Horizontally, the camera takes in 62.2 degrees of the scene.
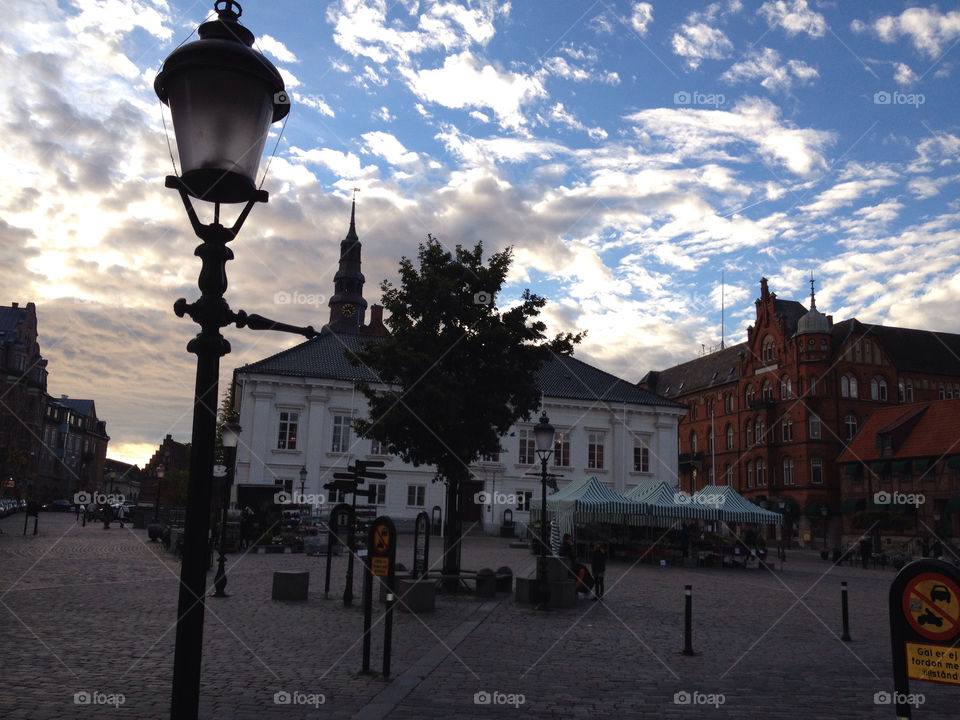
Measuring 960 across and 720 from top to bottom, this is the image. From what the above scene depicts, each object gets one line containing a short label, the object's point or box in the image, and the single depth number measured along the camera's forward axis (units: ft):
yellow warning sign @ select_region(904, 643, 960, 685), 12.71
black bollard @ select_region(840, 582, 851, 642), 44.62
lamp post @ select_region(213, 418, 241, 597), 68.54
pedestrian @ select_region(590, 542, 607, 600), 62.08
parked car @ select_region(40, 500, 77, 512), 304.91
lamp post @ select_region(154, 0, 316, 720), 13.06
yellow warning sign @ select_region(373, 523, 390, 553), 32.91
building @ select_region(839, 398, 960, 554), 158.92
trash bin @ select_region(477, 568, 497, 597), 60.77
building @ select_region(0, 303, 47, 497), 287.69
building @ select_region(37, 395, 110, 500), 368.62
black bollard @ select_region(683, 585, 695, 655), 38.24
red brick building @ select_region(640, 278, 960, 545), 211.82
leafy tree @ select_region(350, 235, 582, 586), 65.51
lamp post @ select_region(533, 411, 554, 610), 54.65
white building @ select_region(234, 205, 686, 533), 160.76
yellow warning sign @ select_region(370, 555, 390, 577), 32.71
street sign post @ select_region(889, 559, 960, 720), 12.75
